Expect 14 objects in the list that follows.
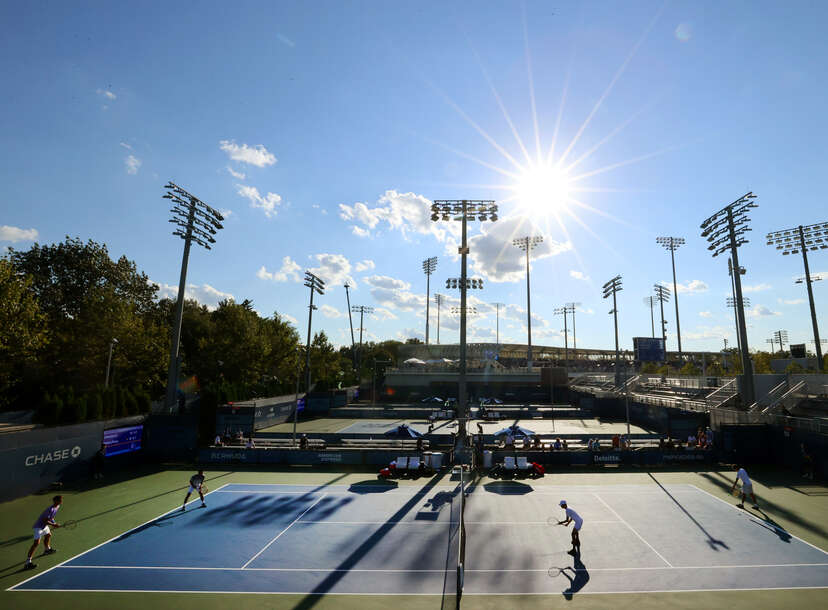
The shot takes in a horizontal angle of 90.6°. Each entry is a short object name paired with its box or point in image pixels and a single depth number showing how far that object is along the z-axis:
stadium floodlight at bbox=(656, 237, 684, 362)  65.75
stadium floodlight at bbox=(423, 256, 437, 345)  94.55
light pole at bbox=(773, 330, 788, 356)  105.34
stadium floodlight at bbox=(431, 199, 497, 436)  24.03
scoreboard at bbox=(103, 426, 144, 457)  22.25
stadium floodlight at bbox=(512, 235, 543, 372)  68.69
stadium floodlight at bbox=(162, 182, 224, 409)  25.62
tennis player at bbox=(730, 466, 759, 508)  16.25
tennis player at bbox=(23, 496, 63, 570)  11.91
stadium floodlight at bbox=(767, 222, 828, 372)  32.28
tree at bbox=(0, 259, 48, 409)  24.27
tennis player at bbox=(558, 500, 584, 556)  12.20
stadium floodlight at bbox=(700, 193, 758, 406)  26.61
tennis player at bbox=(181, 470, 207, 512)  16.41
